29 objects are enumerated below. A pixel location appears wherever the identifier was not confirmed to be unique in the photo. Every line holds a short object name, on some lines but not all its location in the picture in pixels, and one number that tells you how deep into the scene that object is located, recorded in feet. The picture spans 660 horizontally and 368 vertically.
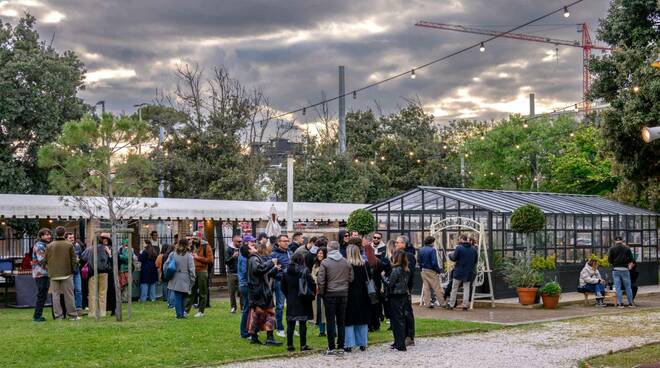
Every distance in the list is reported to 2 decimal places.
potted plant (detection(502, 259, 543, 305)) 66.74
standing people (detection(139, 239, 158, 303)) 70.74
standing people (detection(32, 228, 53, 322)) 55.01
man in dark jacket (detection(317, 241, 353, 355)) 40.45
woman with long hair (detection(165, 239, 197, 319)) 53.67
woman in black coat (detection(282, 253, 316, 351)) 40.88
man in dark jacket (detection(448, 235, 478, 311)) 64.44
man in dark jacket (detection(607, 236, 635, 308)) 67.26
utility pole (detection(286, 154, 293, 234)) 82.07
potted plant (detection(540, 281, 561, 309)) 65.46
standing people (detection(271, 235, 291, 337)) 45.73
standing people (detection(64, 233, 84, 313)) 61.67
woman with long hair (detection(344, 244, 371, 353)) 41.34
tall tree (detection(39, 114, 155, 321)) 55.93
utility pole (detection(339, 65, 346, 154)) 159.33
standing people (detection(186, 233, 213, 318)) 57.08
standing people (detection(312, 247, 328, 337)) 43.80
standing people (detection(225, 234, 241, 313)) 59.57
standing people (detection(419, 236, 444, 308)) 63.87
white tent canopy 74.61
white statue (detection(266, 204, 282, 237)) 80.43
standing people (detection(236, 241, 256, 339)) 44.12
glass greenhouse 76.69
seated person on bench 68.33
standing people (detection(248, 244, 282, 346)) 42.73
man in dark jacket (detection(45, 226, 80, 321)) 54.34
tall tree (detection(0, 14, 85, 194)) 102.83
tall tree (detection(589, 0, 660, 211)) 73.41
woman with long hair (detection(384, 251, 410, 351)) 41.80
